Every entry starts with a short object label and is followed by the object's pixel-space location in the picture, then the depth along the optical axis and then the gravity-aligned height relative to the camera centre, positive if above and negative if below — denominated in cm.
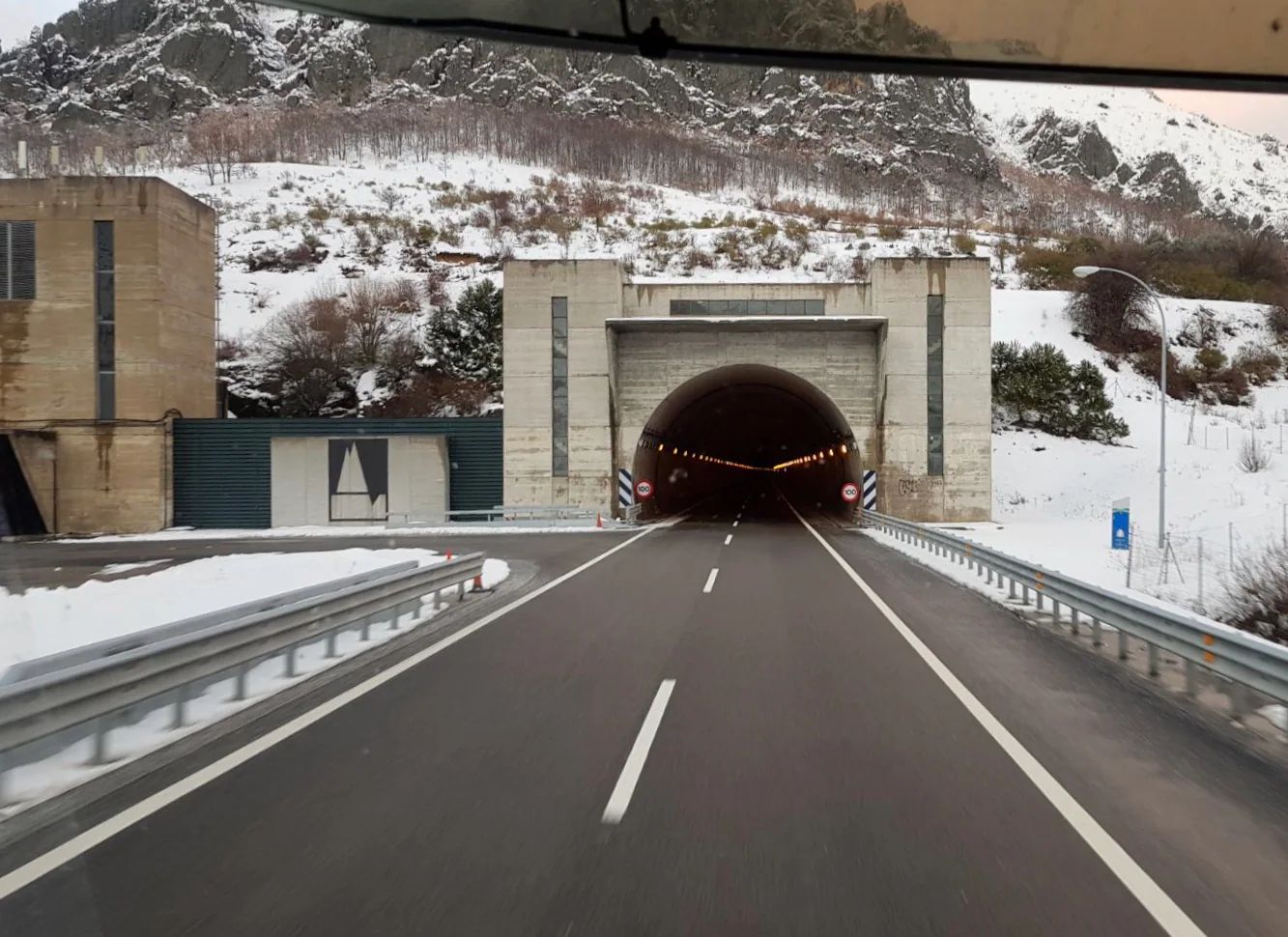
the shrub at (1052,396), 4831 +303
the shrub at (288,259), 7394 +1570
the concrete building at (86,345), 3362 +393
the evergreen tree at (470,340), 5822 +716
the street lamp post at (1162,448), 2088 +7
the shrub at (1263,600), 1184 -202
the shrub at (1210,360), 5687 +568
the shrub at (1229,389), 5422 +370
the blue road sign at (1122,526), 1727 -142
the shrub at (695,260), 7650 +1618
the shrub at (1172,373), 5534 +486
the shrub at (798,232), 8544 +2130
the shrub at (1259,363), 5619 +546
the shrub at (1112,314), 5922 +900
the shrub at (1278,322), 5944 +849
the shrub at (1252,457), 3851 -24
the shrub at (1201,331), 6022 +792
